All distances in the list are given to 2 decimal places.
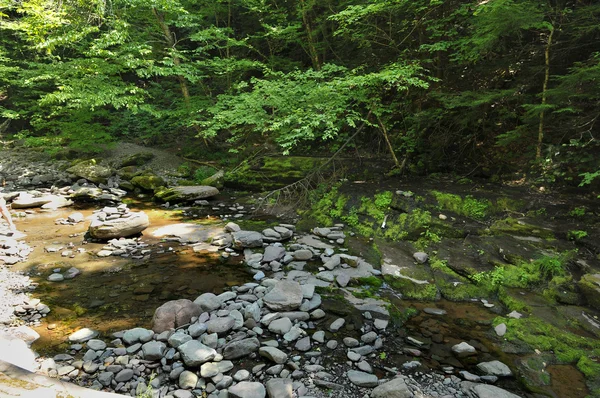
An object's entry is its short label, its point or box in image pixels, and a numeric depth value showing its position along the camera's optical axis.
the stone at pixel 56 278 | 5.67
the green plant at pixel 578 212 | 6.13
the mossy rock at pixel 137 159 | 14.30
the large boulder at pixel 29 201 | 9.56
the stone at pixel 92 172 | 12.66
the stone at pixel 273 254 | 6.43
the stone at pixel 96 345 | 3.98
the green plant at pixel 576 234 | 5.59
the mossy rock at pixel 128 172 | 12.91
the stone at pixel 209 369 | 3.59
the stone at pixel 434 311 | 4.86
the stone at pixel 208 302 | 4.83
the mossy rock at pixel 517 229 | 6.01
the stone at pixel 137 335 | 4.14
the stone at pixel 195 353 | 3.72
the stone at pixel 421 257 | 6.09
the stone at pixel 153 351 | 3.84
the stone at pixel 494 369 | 3.68
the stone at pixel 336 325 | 4.48
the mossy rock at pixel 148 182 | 11.65
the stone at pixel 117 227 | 7.28
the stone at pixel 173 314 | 4.38
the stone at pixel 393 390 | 3.26
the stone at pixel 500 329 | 4.32
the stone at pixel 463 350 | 4.00
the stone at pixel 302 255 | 6.51
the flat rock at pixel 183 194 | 10.27
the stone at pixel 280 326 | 4.38
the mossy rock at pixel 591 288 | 4.54
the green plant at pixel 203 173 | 12.65
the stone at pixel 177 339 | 4.02
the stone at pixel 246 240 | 7.03
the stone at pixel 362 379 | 3.52
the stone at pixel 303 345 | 4.09
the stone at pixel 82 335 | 4.16
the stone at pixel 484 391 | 3.33
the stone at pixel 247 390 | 3.26
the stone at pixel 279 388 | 3.27
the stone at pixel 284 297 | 4.83
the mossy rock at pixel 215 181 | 11.52
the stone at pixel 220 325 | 4.32
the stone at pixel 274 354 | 3.82
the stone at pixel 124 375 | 3.54
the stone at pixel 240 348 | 3.91
